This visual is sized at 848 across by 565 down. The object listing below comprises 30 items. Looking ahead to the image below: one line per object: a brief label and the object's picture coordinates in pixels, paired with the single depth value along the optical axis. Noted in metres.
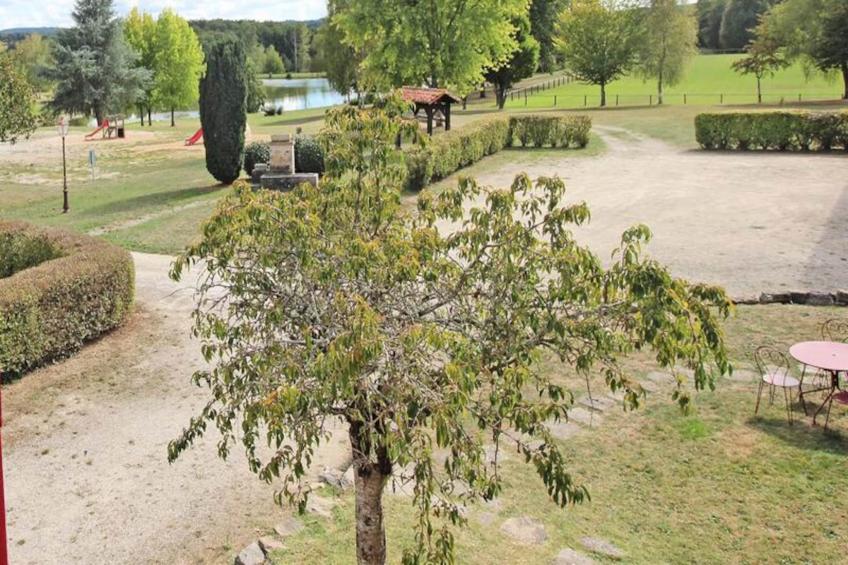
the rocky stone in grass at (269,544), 5.26
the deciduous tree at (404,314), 3.09
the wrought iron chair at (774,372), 7.09
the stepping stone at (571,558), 5.07
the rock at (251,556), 5.11
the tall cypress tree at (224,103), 20.19
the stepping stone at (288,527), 5.47
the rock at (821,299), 10.21
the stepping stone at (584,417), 7.15
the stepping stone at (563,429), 6.90
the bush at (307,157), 20.72
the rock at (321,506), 5.77
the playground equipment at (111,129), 36.22
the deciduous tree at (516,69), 47.72
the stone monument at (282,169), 18.20
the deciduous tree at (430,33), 31.19
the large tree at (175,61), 50.12
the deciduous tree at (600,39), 46.00
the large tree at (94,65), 42.78
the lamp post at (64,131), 18.89
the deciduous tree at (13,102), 20.80
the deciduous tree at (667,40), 43.75
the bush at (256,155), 20.91
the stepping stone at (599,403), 7.48
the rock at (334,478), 6.17
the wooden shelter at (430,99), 24.14
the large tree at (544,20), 59.09
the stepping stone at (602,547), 5.16
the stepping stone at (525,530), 5.36
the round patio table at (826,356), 6.71
